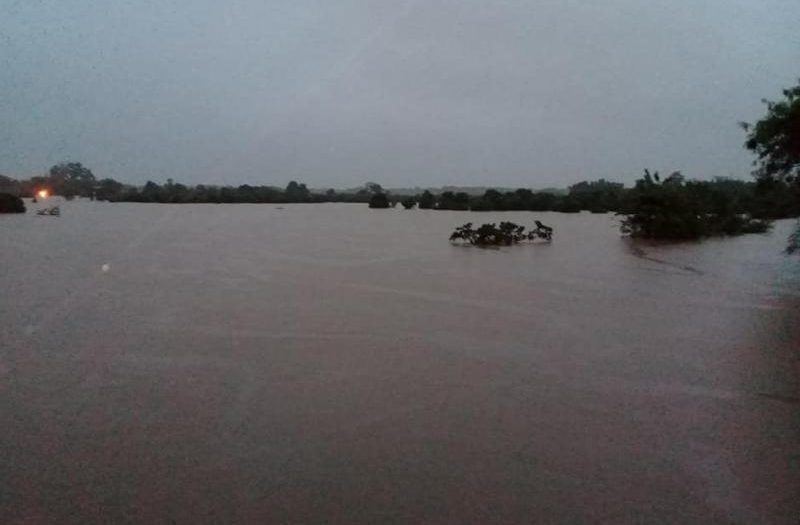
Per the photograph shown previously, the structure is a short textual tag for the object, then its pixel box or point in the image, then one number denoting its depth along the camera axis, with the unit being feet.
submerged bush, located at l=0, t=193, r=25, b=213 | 131.34
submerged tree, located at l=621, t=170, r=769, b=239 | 83.82
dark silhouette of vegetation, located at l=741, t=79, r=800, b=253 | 50.83
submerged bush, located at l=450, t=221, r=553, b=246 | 75.40
